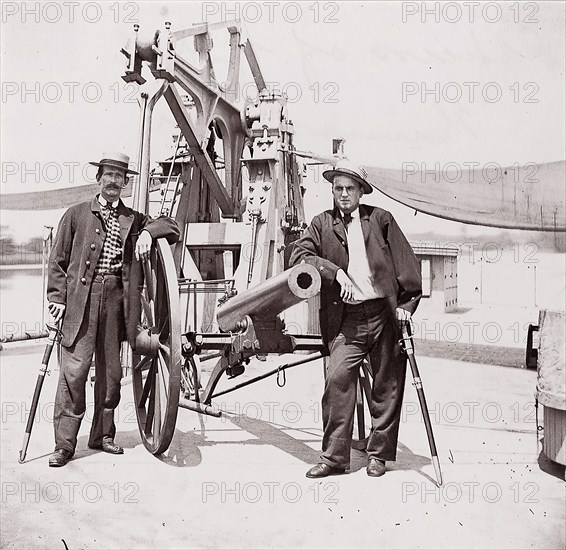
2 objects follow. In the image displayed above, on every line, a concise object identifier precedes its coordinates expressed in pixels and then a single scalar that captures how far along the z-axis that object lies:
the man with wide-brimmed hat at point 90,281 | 3.05
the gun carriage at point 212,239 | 2.95
